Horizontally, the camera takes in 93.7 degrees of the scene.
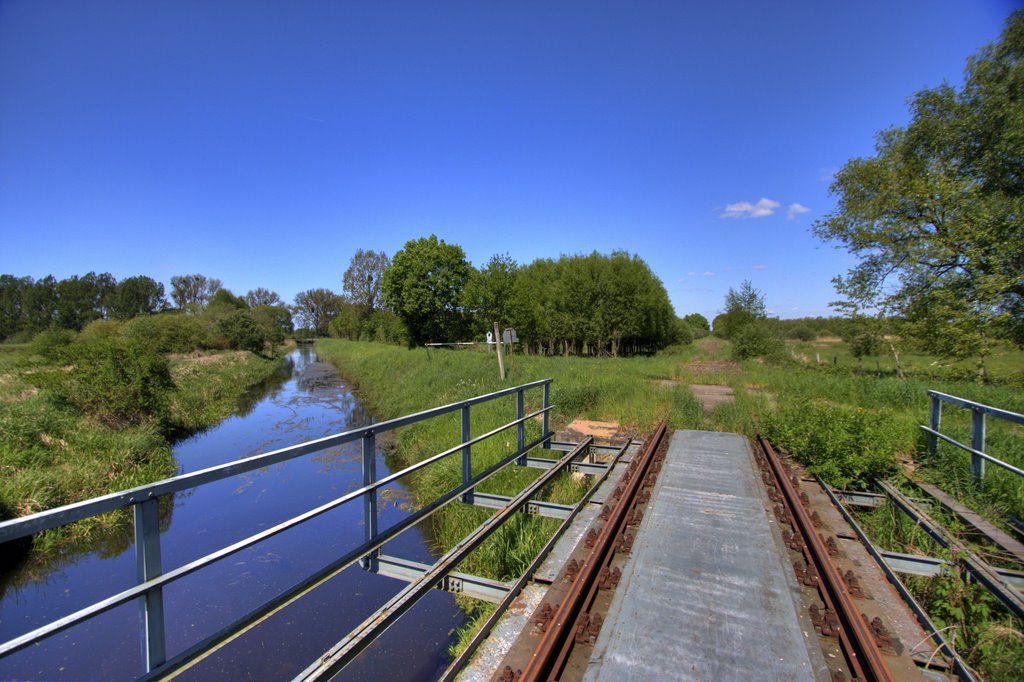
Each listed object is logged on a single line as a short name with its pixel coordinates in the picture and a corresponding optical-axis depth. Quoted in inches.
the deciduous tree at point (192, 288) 3358.8
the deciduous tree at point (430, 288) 1638.8
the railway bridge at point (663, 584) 94.2
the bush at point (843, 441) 220.2
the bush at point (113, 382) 482.6
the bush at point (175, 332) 1352.1
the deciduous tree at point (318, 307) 3929.6
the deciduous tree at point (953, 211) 605.6
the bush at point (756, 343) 1147.9
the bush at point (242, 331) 1739.7
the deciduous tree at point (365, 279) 2770.7
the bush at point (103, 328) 1301.9
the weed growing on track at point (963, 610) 110.0
